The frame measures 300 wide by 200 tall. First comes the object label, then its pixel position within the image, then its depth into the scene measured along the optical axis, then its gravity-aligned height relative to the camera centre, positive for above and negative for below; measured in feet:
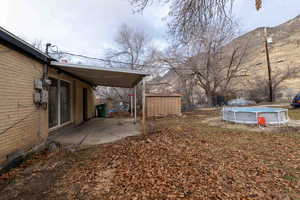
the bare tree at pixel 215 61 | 44.14 +13.30
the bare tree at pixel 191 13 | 12.68 +8.18
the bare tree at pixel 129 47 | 59.21 +23.67
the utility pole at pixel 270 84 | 48.49 +5.36
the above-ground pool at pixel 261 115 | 20.97 -2.33
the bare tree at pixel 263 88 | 55.77 +5.32
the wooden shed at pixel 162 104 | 34.37 -0.64
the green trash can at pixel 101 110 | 37.55 -2.02
